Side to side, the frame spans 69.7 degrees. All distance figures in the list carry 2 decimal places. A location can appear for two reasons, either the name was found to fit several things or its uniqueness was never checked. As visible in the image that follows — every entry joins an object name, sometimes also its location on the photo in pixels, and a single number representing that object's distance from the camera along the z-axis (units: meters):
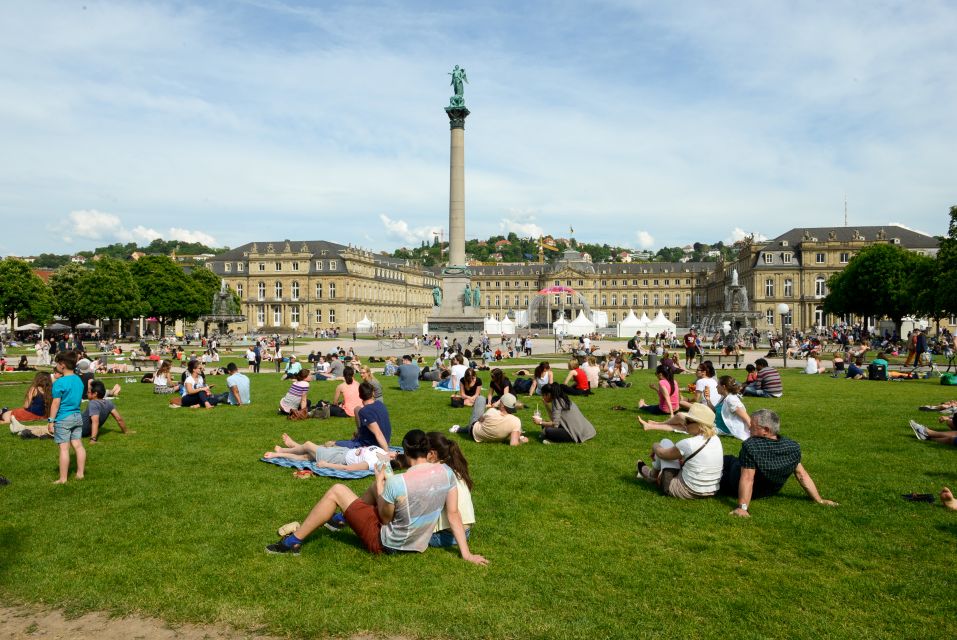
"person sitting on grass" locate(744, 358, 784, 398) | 17.81
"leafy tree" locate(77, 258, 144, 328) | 62.66
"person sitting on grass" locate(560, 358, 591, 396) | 18.48
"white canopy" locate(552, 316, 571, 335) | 66.25
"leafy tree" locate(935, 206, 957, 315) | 39.62
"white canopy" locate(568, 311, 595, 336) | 68.12
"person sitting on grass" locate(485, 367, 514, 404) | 14.41
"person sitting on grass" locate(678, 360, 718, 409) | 13.85
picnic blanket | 9.25
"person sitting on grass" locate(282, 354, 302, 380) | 22.36
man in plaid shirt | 7.74
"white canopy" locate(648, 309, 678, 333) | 68.12
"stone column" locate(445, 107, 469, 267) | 41.91
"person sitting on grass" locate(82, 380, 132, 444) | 11.92
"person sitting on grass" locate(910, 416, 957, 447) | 11.28
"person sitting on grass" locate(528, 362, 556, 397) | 16.14
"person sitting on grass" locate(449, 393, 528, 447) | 11.66
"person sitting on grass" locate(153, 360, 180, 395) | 19.41
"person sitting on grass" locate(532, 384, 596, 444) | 11.72
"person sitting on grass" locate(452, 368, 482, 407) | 15.75
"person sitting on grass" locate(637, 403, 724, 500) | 7.97
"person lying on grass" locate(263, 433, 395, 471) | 9.24
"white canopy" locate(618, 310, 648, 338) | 72.17
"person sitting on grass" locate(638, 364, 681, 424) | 14.07
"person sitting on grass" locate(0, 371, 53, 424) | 12.98
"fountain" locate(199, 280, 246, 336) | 53.91
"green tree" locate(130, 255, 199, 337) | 69.44
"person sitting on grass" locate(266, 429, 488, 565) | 6.25
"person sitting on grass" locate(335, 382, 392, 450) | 9.51
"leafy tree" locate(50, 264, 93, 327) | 65.88
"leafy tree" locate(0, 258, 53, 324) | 58.69
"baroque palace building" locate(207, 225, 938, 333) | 96.94
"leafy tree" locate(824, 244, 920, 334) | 61.91
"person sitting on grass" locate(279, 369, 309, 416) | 14.87
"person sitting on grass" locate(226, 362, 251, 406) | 16.98
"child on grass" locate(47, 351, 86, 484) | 8.95
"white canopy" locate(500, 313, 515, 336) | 72.98
